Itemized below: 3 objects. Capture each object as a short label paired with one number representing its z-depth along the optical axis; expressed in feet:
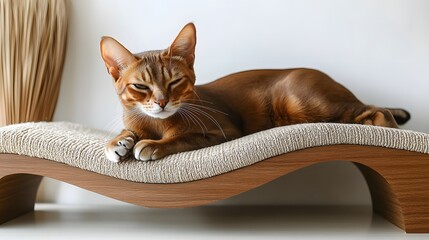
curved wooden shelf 3.99
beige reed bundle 5.69
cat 4.26
